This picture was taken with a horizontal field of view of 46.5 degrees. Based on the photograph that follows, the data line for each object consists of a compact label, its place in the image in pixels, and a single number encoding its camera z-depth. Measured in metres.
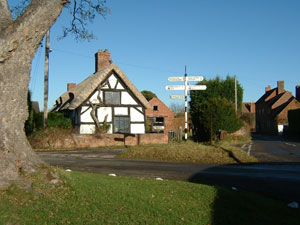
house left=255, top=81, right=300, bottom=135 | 61.59
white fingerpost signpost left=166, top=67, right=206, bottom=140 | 19.12
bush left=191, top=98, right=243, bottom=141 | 26.32
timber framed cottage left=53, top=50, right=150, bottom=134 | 28.23
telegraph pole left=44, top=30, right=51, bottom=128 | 23.95
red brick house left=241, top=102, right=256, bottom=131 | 70.51
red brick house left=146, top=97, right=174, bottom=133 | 55.75
